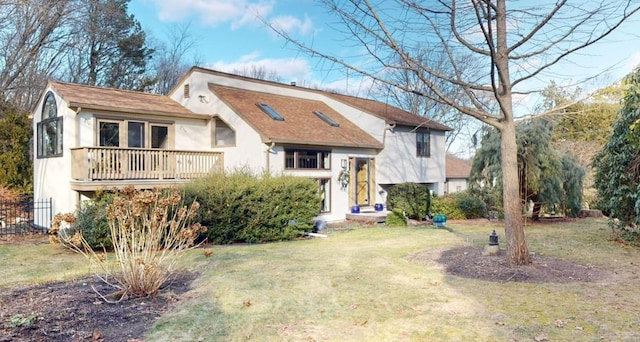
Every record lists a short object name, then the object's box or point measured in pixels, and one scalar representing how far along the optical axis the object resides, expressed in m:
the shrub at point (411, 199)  18.09
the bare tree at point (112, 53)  24.74
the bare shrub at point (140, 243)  5.00
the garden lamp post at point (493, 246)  7.43
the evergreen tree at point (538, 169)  13.71
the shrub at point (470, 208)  18.03
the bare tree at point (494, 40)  6.24
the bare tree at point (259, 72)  39.97
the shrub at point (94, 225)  9.09
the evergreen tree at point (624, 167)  8.94
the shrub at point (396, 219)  15.29
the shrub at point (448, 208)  18.22
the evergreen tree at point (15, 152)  18.08
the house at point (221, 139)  12.96
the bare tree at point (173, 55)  34.38
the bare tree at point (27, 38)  18.83
